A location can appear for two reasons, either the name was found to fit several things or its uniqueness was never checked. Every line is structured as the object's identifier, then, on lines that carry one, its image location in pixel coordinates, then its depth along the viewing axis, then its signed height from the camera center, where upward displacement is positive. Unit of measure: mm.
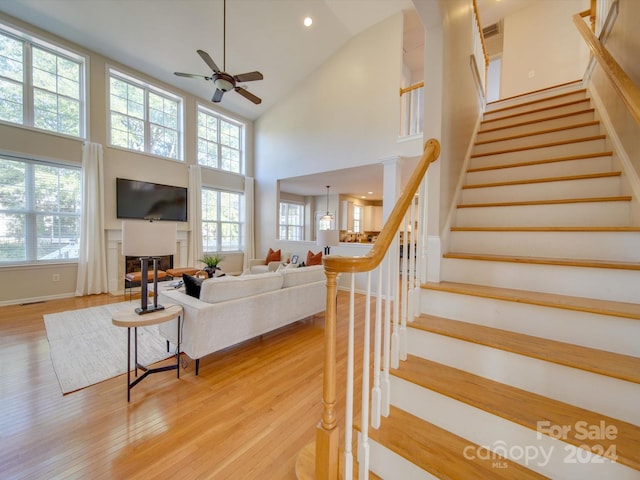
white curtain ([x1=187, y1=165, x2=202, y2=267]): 6262 +405
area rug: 2203 -1227
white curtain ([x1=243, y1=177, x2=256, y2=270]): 7383 +317
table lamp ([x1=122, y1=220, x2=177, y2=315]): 1916 -88
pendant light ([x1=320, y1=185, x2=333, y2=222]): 7998 +507
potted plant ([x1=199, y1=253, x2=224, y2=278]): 4562 -619
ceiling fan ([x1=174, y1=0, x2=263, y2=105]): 3229 +2048
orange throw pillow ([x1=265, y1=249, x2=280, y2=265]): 6406 -597
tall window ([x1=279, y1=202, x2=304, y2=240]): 9266 +484
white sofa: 2254 -761
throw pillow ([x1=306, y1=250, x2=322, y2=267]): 4883 -503
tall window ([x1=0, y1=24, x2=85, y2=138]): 4176 +2541
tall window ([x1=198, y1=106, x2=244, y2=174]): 6695 +2521
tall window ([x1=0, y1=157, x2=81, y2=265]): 4168 +329
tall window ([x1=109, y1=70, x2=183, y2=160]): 5270 +2546
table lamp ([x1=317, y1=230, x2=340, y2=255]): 4285 -66
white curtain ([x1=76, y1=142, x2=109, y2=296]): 4715 +106
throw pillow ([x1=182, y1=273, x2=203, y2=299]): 2492 -529
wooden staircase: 929 -495
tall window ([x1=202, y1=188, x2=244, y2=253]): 6812 +332
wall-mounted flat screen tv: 5223 +682
